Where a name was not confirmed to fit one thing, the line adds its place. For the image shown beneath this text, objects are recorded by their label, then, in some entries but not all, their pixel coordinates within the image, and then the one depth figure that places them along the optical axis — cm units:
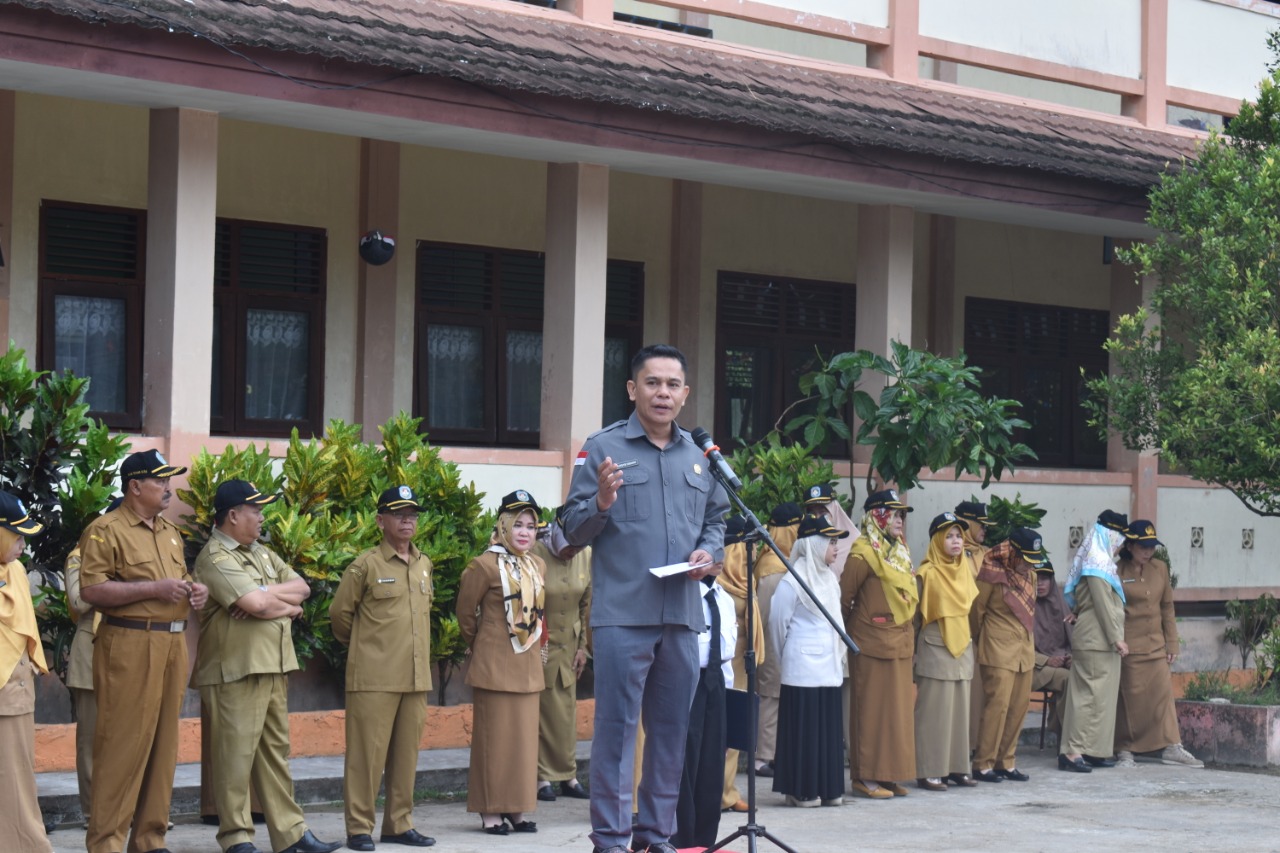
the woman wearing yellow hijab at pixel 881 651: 1199
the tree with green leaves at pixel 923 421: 1330
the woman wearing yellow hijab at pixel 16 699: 810
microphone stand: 753
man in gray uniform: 729
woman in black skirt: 1140
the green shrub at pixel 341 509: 1101
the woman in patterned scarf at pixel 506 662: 1023
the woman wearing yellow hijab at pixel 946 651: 1243
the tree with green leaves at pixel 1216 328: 1307
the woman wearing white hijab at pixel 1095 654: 1345
